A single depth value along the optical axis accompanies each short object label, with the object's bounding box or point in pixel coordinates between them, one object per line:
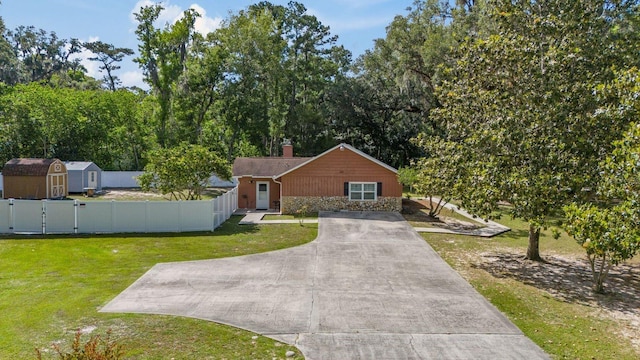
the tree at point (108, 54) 71.46
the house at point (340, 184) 24.27
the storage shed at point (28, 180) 27.27
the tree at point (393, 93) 35.78
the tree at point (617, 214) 8.43
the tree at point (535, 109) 11.87
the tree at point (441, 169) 14.42
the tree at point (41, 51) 68.59
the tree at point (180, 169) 18.73
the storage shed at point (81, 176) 31.75
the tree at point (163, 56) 37.38
